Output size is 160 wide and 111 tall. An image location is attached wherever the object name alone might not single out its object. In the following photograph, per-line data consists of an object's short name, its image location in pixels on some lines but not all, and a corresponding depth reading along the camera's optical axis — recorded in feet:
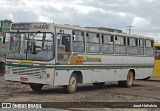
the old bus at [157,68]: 102.78
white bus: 53.47
